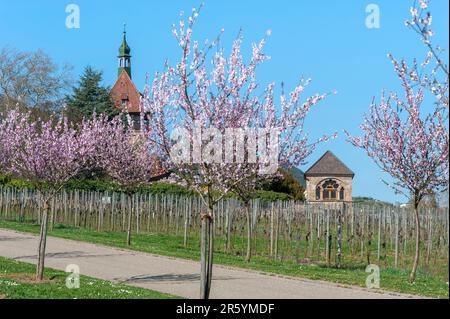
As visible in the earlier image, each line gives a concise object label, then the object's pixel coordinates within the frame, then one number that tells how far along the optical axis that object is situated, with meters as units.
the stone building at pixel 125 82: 68.31
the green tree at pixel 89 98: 50.94
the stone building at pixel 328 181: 66.81
